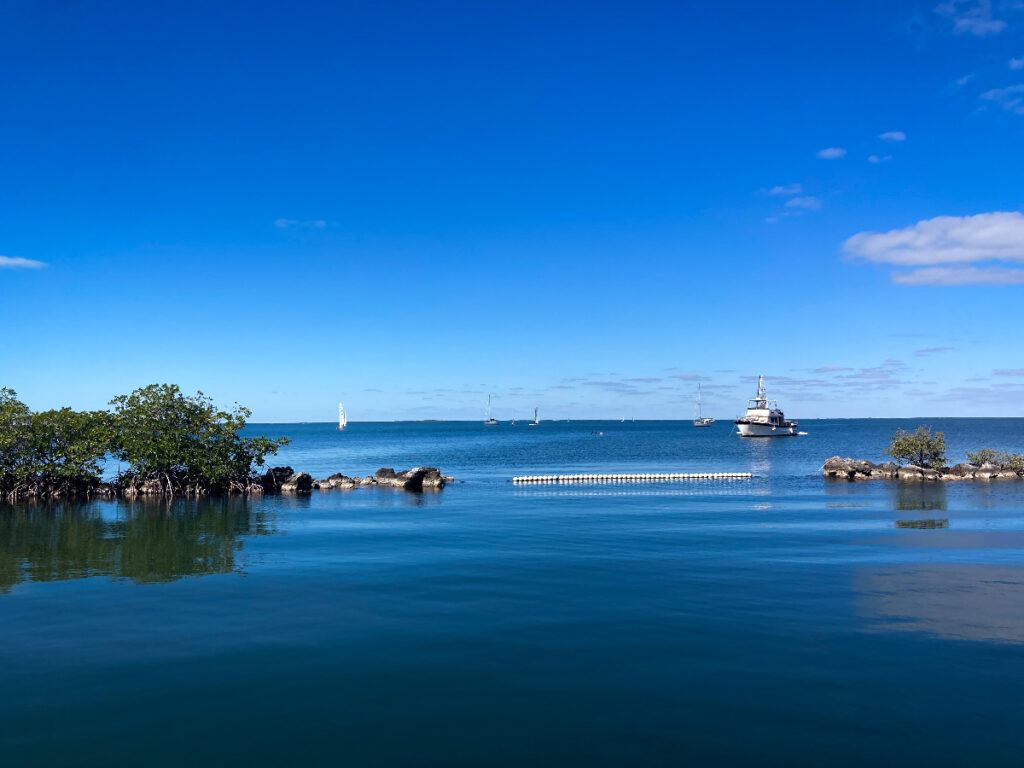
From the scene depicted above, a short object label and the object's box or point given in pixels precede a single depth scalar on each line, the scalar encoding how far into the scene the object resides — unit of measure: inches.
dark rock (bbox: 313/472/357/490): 2974.9
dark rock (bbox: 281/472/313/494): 2869.1
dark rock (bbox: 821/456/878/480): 3186.5
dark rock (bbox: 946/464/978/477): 3068.4
